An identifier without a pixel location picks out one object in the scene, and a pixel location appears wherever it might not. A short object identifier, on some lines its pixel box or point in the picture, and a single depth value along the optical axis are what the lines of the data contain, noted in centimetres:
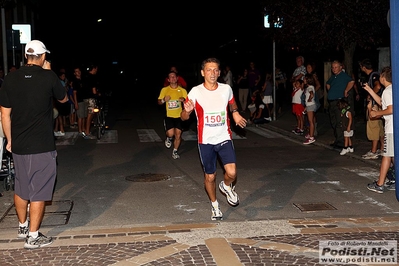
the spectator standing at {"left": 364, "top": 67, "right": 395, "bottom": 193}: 873
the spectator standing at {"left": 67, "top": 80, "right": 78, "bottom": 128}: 1740
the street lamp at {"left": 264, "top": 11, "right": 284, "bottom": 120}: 1708
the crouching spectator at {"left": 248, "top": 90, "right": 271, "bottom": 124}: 2025
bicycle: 1638
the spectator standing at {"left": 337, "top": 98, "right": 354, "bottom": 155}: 1307
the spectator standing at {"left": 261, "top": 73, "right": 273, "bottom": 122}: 2073
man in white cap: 645
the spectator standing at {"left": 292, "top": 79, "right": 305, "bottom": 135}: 1623
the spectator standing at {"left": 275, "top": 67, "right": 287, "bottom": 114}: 2254
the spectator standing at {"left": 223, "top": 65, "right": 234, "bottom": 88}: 2489
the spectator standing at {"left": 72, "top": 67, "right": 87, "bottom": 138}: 1672
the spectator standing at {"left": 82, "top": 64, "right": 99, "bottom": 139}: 1652
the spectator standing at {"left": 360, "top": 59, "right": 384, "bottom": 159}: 1166
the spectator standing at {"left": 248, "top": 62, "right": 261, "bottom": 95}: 2323
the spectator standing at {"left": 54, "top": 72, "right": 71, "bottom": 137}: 1745
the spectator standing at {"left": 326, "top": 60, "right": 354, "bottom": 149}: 1341
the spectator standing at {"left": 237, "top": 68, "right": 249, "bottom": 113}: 2363
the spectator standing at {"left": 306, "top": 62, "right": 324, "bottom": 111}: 1600
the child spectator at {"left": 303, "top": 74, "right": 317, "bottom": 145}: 1499
